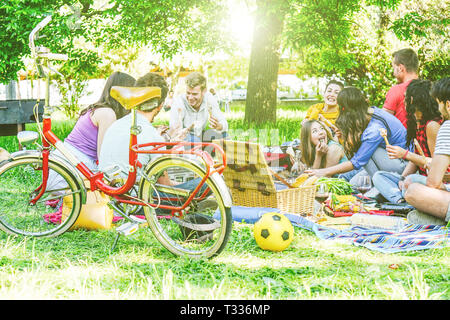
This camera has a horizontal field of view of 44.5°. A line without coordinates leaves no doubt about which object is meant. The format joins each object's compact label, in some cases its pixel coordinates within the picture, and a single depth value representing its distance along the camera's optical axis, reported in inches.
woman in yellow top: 278.8
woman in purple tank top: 198.4
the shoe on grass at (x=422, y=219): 186.9
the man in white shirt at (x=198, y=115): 280.4
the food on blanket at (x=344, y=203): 218.7
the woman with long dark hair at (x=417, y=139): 212.8
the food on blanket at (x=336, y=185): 232.8
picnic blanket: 167.5
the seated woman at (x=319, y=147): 251.9
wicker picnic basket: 193.9
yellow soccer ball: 163.9
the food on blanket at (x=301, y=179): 228.5
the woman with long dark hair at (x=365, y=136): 236.8
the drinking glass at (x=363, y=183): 251.1
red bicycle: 150.9
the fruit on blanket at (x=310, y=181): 224.4
